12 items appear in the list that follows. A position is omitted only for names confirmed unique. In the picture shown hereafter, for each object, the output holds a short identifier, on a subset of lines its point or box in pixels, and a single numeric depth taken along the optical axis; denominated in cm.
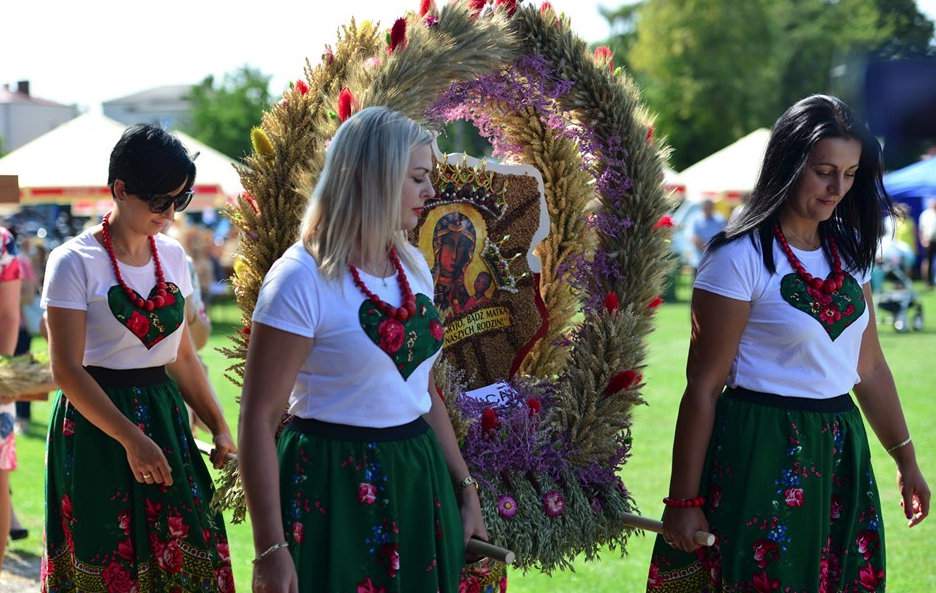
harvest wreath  336
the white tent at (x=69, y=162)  1184
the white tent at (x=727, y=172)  2059
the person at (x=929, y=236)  2369
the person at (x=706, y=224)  2203
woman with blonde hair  270
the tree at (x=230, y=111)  5516
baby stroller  1684
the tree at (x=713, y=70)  4897
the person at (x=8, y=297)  470
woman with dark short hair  361
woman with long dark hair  331
